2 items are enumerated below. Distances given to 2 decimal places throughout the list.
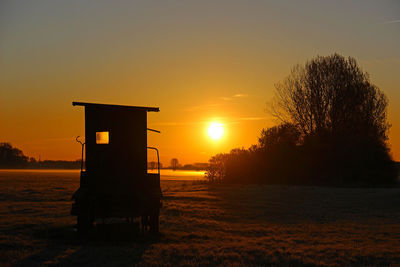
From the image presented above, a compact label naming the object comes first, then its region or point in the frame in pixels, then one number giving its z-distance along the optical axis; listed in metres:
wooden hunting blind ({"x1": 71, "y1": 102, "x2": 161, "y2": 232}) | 15.73
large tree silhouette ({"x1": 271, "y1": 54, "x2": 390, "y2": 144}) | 48.44
